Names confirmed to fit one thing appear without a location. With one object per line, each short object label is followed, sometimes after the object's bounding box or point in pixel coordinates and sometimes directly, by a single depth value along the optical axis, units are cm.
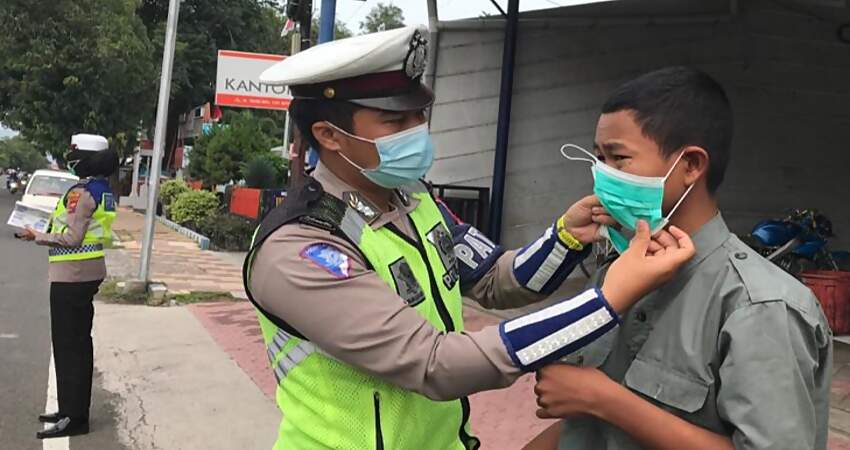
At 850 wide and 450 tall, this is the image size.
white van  1441
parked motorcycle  681
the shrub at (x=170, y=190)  2200
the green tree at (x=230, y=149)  1969
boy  110
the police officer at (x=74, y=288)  434
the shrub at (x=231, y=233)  1502
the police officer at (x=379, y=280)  124
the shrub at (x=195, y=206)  1834
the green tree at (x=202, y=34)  2800
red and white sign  1172
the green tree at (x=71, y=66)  2217
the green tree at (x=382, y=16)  4362
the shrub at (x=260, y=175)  1736
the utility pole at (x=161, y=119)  915
